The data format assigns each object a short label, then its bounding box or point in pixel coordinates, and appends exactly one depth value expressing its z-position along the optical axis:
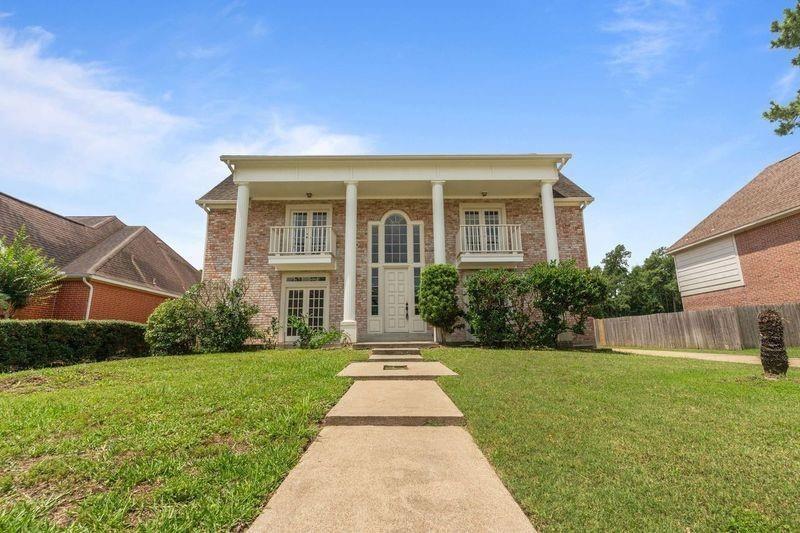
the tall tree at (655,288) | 34.53
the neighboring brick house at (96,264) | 11.62
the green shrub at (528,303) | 9.62
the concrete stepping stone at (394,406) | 3.10
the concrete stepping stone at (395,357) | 7.68
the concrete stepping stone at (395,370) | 5.24
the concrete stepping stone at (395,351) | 8.66
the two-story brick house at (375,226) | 11.47
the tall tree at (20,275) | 9.05
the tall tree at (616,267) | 38.19
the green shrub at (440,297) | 9.92
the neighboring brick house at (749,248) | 12.02
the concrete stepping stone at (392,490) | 1.60
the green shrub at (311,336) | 9.76
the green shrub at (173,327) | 9.05
